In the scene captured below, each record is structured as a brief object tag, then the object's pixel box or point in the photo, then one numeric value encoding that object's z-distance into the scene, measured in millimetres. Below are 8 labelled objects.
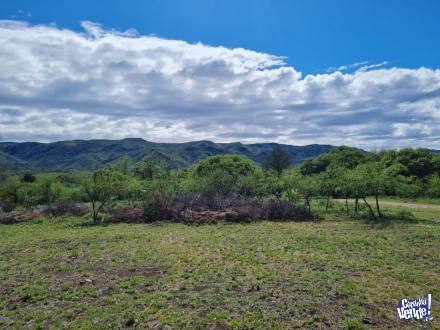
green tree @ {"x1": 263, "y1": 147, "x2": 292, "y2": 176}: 85812
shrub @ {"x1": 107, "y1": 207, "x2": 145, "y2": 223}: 22859
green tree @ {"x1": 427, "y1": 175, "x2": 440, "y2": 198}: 33312
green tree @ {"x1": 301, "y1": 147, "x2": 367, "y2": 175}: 64538
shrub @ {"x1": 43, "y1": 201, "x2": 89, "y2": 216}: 25609
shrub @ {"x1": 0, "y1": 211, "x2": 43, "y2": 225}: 23128
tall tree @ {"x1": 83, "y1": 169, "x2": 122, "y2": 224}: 23109
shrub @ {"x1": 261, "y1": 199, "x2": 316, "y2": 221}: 23297
